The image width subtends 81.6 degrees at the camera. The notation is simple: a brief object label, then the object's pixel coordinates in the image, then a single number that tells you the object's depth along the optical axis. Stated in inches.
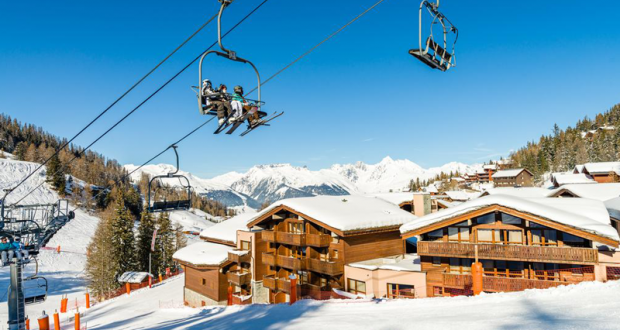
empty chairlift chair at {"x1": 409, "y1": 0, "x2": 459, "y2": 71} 317.7
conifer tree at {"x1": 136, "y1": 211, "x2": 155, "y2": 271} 2038.6
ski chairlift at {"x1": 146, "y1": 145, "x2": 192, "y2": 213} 685.3
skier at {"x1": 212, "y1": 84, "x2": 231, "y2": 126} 455.2
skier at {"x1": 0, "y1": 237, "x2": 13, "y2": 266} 578.6
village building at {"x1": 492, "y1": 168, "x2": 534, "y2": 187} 4111.7
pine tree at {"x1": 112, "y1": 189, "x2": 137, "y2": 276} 1885.7
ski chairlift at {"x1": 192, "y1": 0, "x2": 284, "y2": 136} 377.5
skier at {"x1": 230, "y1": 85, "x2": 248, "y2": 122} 463.8
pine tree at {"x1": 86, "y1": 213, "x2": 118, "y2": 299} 1812.3
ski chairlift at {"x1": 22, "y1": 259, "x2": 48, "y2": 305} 609.3
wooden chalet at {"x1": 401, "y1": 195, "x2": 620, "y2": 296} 776.9
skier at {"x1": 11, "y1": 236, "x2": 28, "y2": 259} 587.0
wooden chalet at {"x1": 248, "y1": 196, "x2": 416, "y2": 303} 1066.1
